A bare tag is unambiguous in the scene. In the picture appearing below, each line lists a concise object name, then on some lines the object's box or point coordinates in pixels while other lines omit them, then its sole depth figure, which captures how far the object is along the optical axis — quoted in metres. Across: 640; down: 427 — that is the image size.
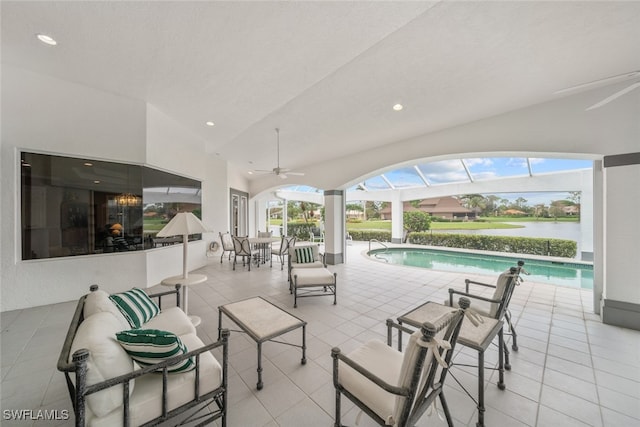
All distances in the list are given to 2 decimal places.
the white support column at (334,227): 7.02
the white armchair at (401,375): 1.13
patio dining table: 6.69
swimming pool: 6.07
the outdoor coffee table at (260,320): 2.14
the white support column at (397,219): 11.60
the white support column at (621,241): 3.01
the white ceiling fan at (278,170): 5.33
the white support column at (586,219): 7.33
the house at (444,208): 12.30
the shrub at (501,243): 8.30
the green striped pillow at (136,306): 1.93
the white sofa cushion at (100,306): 1.58
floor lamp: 2.96
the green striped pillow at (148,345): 1.30
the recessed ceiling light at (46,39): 2.54
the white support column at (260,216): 11.91
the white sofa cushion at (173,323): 2.10
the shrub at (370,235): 13.04
